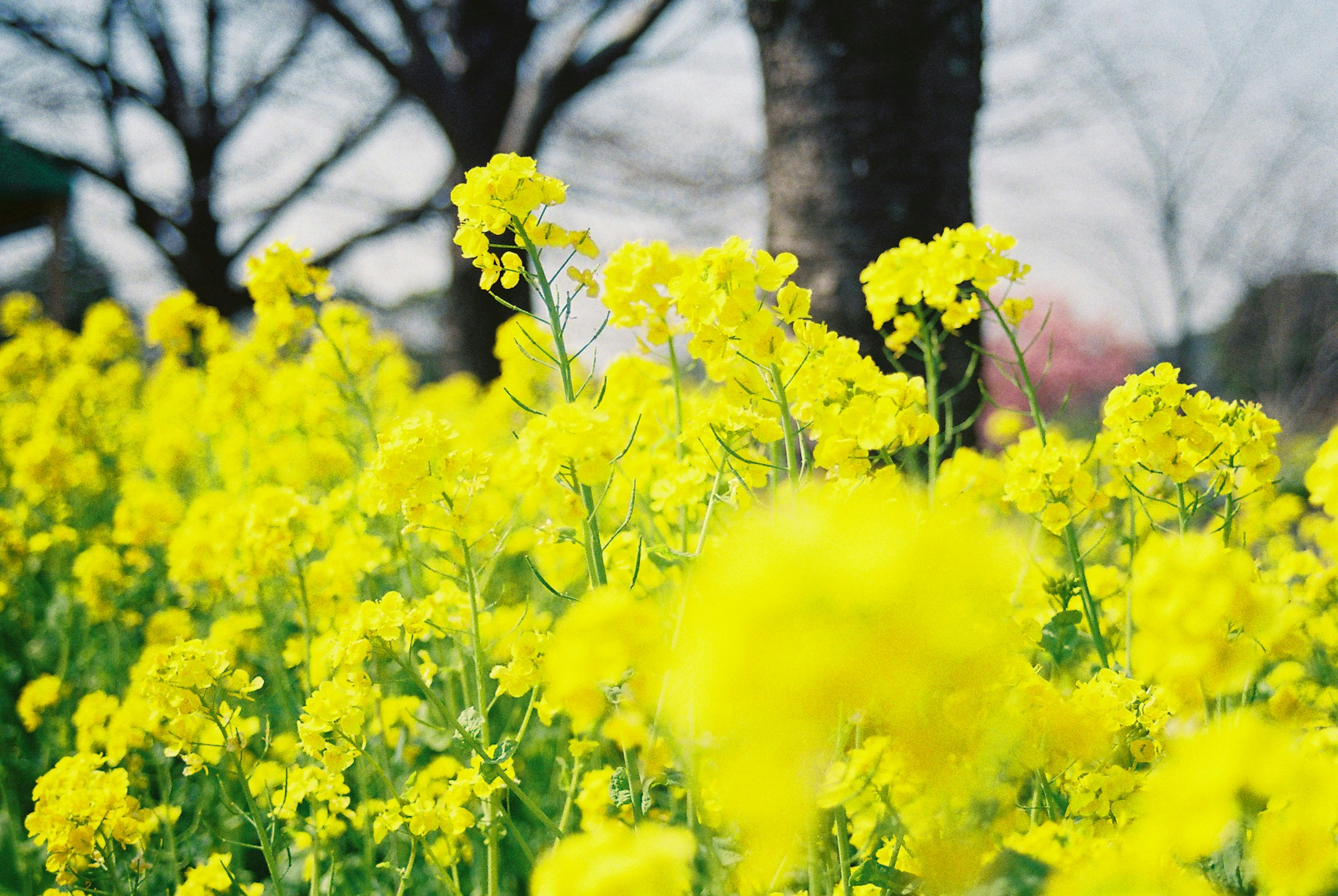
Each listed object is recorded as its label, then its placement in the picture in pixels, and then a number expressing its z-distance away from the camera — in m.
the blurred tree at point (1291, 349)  8.88
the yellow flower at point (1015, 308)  1.38
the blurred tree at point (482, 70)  4.63
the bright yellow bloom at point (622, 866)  0.94
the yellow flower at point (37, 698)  1.59
